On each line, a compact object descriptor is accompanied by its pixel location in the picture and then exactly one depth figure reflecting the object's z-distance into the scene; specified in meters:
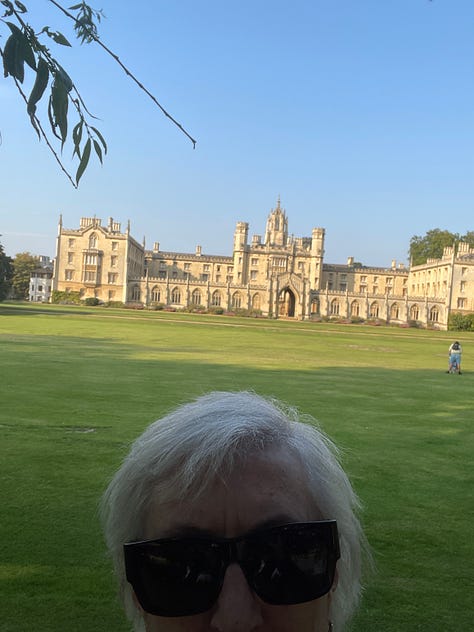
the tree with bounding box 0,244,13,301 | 57.62
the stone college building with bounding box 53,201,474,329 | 81.69
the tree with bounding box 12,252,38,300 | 98.81
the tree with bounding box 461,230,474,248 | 98.94
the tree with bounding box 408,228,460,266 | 98.12
